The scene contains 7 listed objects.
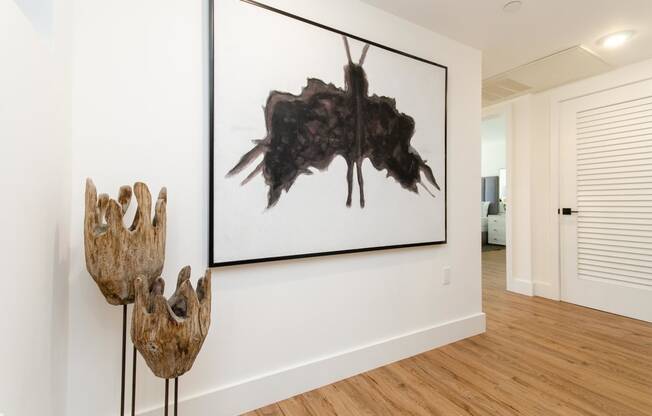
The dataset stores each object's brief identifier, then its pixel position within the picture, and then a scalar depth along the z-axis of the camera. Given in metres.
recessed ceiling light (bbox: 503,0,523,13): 1.85
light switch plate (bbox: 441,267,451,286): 2.26
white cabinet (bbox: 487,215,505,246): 6.80
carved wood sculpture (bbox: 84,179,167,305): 0.99
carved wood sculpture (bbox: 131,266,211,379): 0.95
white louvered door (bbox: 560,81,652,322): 2.68
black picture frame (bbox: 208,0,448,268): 1.41
